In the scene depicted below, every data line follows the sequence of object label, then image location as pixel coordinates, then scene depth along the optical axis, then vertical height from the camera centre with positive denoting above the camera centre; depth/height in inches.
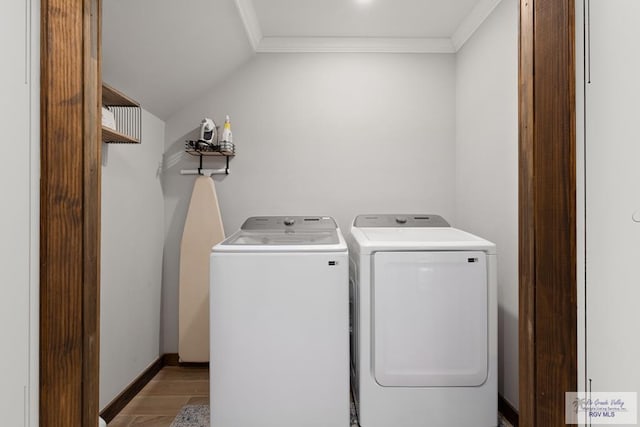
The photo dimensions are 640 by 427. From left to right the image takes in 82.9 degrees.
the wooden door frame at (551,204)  36.8 +1.1
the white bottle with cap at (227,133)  101.2 +22.8
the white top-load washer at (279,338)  69.7 -23.9
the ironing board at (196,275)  102.3 -17.3
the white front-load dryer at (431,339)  70.8 -24.4
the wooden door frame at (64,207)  36.4 +0.7
